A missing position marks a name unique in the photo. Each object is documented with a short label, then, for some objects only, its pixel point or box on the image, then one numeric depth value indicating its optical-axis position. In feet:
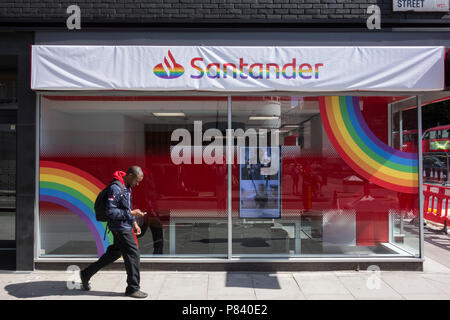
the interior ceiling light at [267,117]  23.40
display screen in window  23.43
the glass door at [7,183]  25.73
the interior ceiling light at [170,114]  23.18
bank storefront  22.76
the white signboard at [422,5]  22.33
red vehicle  101.02
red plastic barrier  33.94
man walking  17.89
